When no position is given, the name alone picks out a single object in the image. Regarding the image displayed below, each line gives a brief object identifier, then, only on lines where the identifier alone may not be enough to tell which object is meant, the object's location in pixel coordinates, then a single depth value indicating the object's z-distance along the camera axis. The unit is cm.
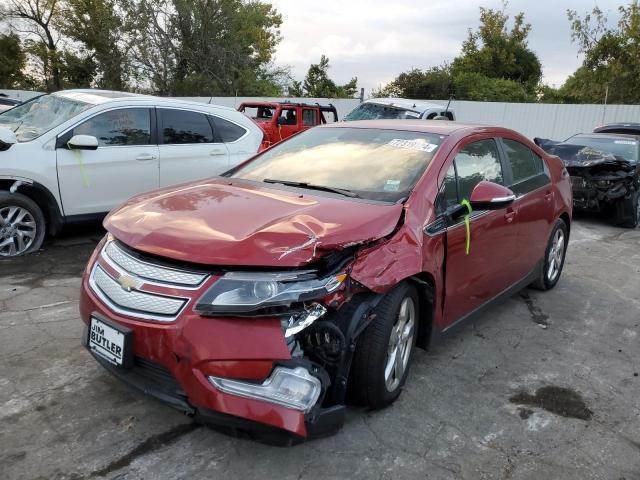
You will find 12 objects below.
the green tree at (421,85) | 3203
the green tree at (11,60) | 3519
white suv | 557
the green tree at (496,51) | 4175
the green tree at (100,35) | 2938
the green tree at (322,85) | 3622
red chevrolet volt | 243
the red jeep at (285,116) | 1341
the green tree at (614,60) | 2578
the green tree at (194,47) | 2873
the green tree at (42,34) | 3506
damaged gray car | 886
